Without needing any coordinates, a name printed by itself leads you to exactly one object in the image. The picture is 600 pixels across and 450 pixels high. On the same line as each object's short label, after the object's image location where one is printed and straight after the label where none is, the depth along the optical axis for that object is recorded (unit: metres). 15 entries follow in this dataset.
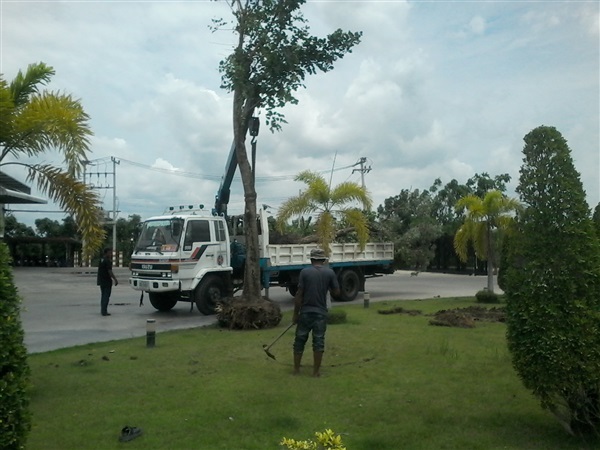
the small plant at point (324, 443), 3.57
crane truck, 16.42
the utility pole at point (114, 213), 51.03
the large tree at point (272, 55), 13.59
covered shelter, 39.80
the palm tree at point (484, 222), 19.11
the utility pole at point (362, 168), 44.71
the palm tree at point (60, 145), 9.03
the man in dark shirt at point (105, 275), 16.55
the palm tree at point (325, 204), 18.72
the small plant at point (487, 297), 18.75
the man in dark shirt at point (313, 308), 8.86
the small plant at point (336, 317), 13.88
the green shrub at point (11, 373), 4.58
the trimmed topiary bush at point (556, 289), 5.52
